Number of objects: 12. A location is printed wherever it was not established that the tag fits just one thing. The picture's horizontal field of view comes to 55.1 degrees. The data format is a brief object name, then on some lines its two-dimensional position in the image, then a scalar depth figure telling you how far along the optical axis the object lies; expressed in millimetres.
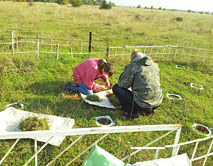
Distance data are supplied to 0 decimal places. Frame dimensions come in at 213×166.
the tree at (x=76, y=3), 32728
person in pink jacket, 4821
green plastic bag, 1748
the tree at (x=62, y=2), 38844
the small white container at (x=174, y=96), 5634
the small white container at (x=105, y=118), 4102
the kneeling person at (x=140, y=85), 4039
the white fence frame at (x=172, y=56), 9047
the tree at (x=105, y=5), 35812
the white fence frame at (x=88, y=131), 1701
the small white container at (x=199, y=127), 4334
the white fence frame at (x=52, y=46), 8391
